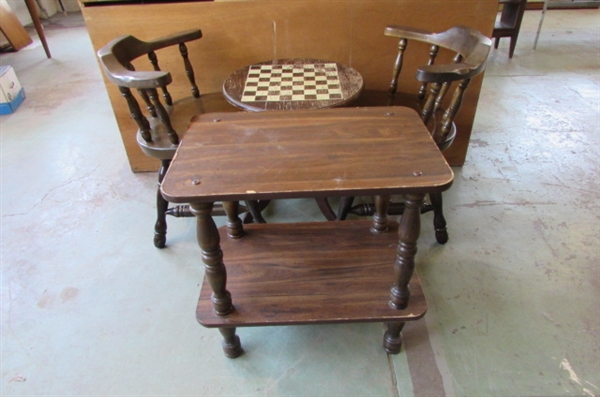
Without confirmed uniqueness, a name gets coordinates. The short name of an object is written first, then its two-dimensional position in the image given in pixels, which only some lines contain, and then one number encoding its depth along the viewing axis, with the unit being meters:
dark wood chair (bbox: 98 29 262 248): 1.36
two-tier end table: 1.01
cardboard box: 3.11
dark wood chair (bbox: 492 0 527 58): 3.67
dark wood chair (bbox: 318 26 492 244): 1.34
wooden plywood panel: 1.91
